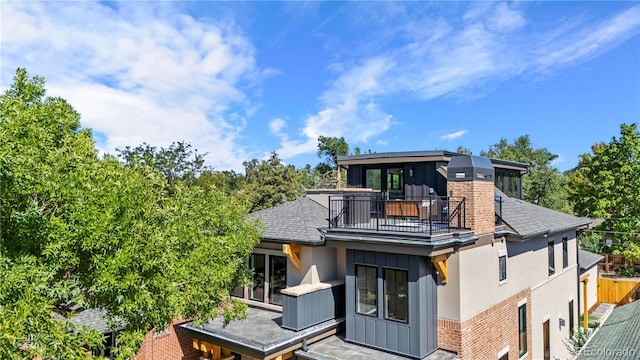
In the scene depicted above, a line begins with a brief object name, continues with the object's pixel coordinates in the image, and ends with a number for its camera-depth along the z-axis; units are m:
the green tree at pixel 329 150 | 43.25
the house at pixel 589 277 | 19.30
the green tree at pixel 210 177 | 32.06
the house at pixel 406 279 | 9.54
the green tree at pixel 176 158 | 30.98
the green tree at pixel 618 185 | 24.56
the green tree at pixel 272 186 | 28.20
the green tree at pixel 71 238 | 4.74
